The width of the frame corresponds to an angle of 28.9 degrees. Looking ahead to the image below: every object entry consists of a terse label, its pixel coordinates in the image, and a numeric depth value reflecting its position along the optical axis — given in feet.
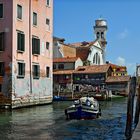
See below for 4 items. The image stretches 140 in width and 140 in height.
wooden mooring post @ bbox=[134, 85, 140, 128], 42.35
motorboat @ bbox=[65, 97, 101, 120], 53.68
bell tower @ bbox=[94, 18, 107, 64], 199.09
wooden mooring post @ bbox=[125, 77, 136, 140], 35.74
